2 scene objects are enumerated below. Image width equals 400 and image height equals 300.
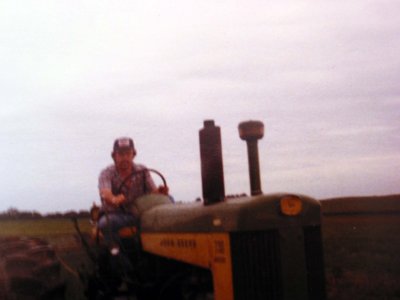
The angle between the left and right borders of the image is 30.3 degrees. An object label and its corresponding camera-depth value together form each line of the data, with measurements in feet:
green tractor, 14.02
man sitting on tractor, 19.12
